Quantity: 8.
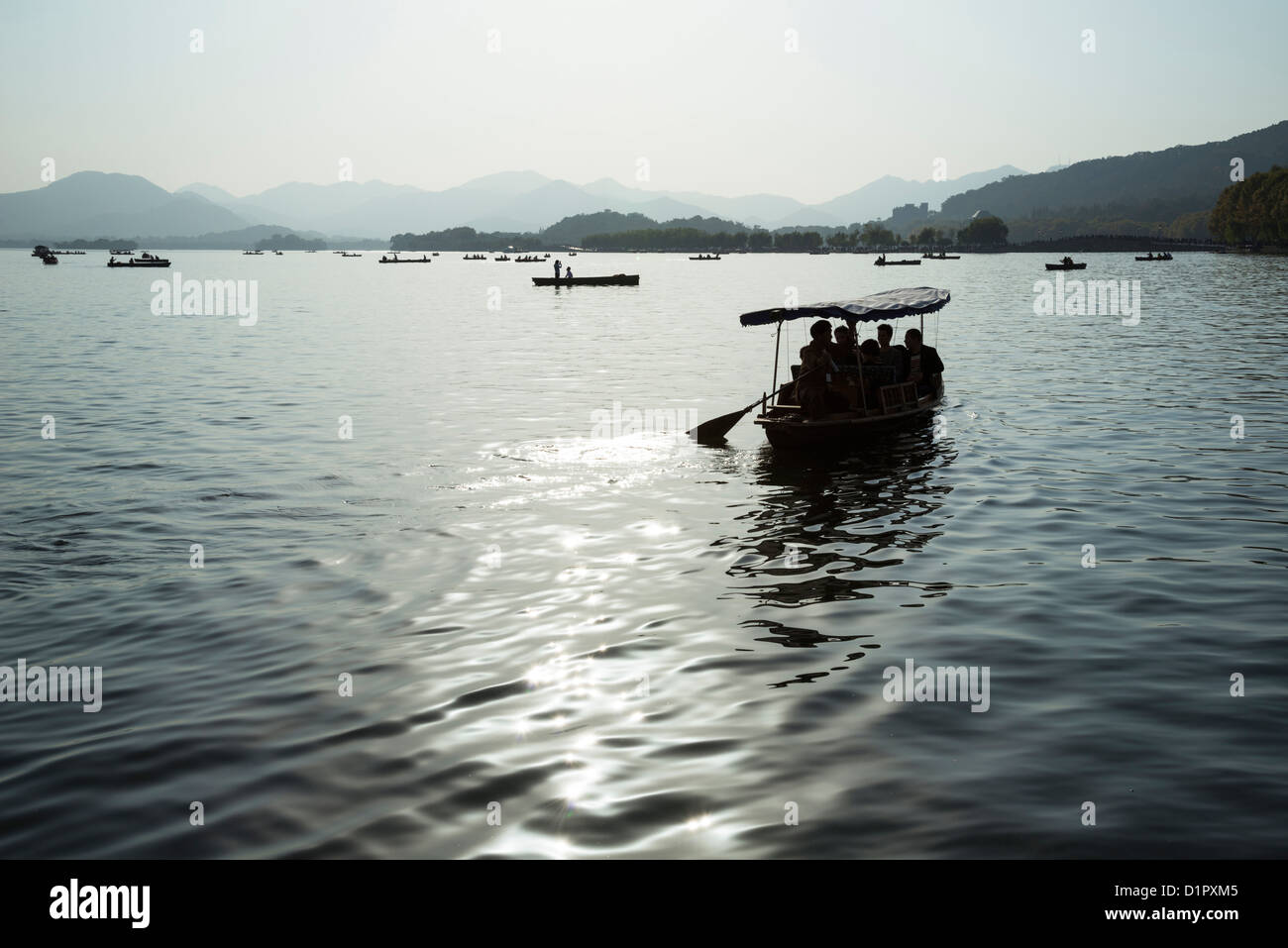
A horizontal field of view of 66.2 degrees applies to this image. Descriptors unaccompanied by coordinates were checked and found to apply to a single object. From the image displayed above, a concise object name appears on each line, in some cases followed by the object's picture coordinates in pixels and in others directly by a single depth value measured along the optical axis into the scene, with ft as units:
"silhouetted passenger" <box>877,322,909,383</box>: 94.27
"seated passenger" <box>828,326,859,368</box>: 85.76
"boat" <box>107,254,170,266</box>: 578.66
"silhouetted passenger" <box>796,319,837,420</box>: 80.07
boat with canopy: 78.95
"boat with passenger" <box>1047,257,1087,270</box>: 547.29
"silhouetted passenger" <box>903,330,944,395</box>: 97.35
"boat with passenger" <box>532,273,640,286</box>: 399.85
